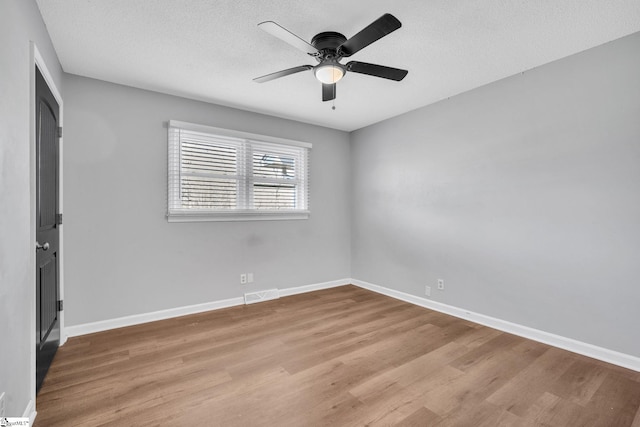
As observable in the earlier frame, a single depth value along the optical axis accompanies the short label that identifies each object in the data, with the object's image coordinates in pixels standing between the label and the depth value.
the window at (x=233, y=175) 3.46
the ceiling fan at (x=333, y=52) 1.85
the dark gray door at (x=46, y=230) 1.99
